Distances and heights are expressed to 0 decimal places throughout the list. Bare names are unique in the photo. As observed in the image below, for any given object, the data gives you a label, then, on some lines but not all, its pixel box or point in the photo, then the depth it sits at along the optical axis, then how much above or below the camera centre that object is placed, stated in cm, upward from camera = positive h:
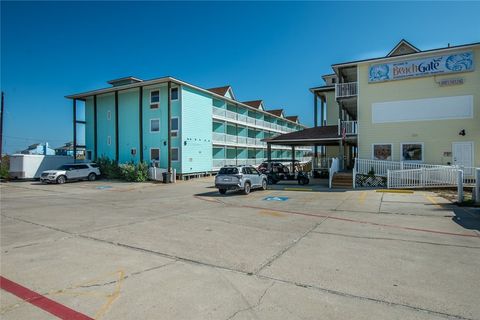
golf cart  2248 -101
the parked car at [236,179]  1675 -102
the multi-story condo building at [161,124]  2962 +412
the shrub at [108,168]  2914 -61
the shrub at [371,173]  2019 -86
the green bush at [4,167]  2940 -45
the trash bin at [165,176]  2653 -128
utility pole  3241 +411
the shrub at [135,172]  2730 -94
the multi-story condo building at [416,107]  1967 +375
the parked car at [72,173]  2514 -99
